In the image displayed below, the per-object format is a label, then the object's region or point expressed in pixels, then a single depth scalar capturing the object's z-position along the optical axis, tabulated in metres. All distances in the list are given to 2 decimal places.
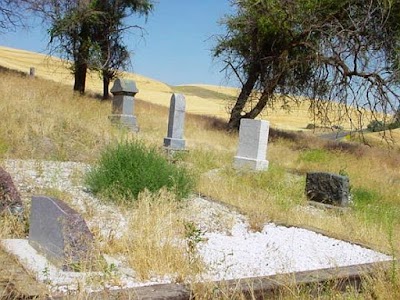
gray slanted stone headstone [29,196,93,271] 3.61
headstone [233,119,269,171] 11.62
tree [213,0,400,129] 16.69
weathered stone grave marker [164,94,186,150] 12.34
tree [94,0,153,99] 21.19
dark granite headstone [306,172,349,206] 8.54
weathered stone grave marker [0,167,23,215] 4.55
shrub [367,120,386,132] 24.70
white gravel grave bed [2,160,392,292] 3.51
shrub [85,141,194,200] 6.31
